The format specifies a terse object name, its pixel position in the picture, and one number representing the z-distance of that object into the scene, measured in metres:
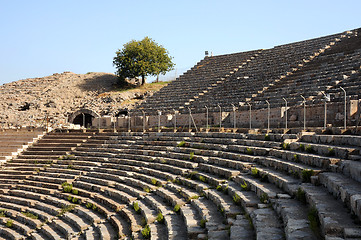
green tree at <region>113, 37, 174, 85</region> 44.47
